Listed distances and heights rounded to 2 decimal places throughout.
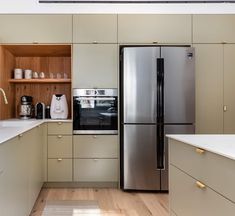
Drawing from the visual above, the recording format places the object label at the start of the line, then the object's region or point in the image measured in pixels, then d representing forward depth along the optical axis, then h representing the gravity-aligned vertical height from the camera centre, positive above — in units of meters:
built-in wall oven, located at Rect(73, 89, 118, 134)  4.29 -0.01
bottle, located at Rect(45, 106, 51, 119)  4.74 -0.04
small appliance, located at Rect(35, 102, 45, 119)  4.63 -0.01
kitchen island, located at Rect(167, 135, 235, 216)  1.53 -0.36
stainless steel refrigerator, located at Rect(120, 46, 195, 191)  4.06 +0.07
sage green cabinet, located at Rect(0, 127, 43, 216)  2.02 -0.49
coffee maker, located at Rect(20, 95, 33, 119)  4.60 +0.03
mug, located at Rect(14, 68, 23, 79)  4.59 +0.52
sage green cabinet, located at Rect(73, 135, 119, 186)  4.26 -0.65
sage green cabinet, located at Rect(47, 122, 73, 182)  4.26 -0.66
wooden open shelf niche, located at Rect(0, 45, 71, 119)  4.65 +0.59
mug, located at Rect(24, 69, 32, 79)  4.60 +0.51
